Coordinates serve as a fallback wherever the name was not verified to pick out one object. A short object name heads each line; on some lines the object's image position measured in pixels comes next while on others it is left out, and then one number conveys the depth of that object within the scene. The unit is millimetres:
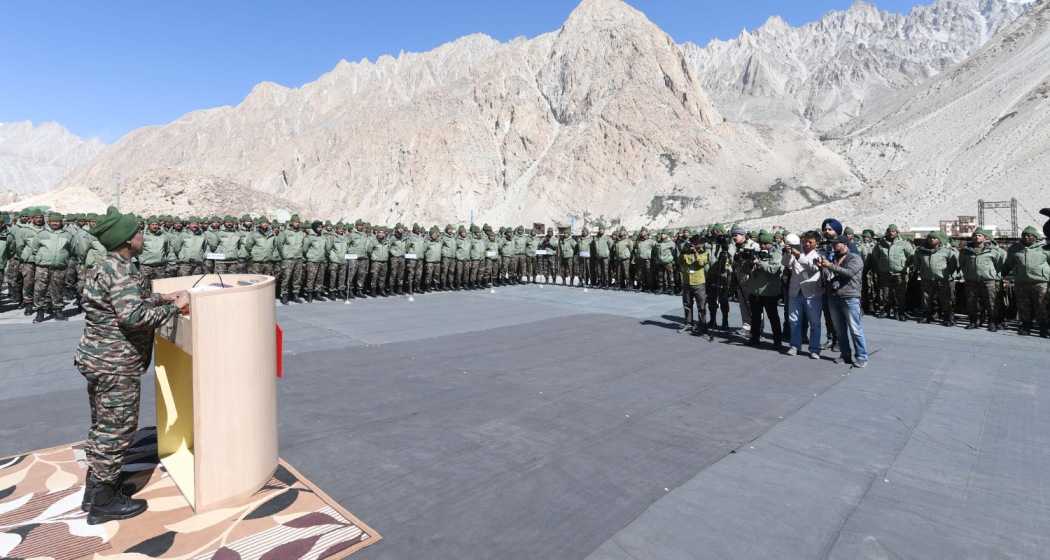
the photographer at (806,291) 7379
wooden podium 3121
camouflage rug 2908
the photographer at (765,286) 7754
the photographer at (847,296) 6855
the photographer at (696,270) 8680
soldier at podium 3176
